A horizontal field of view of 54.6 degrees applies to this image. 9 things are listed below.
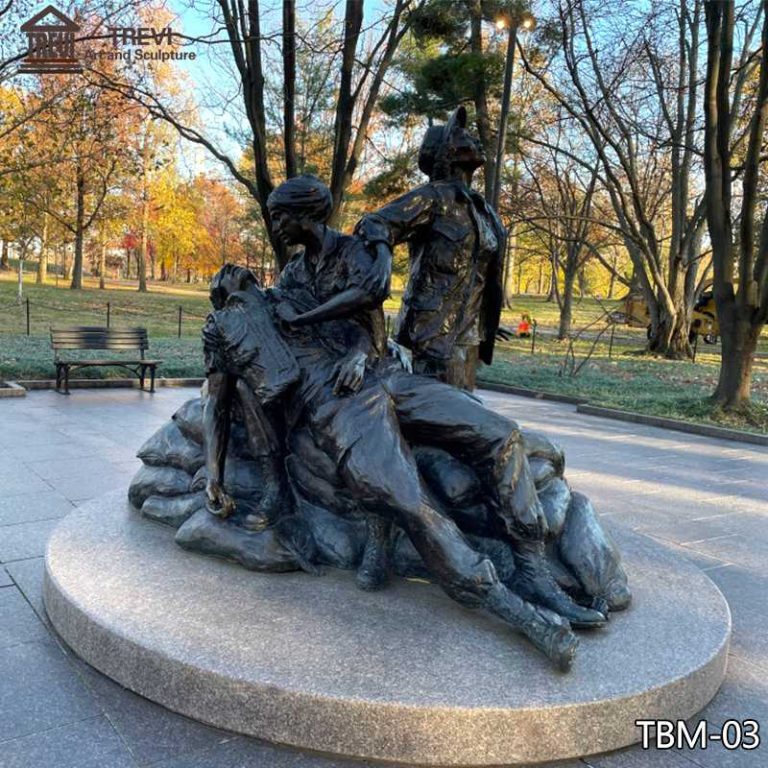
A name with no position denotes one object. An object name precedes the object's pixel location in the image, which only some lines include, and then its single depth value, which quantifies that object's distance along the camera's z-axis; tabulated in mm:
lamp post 12492
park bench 10742
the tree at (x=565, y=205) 24531
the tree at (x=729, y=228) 10508
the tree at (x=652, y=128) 15039
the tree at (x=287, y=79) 10805
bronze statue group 3139
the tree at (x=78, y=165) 14758
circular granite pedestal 2484
